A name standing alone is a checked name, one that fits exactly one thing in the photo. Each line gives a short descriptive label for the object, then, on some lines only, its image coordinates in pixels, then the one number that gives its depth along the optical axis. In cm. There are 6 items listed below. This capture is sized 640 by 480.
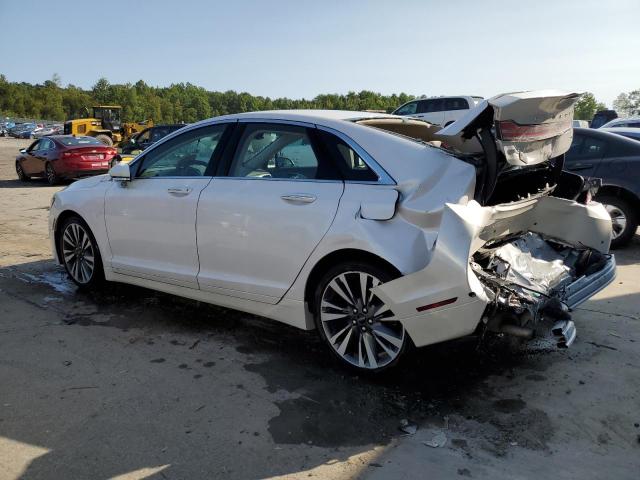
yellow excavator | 3172
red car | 1584
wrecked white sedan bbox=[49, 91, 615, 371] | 330
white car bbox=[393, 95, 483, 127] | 1989
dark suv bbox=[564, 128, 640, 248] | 720
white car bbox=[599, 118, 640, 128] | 1523
